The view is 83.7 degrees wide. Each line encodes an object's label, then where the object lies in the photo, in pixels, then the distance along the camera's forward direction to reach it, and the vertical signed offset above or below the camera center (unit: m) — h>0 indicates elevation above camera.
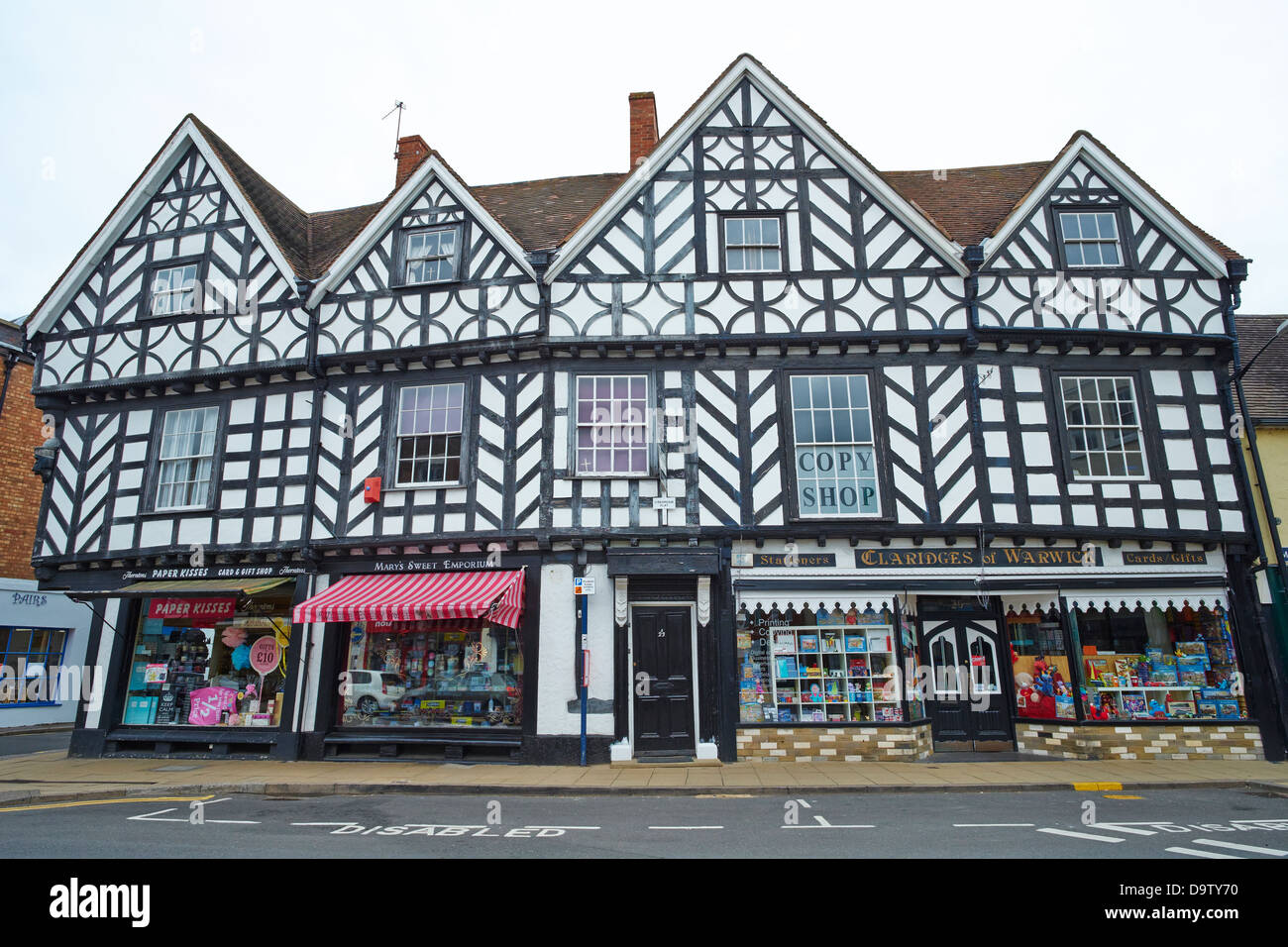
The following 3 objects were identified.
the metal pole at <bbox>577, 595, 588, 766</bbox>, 12.52 +0.22
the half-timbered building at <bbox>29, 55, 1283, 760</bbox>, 12.90 +3.35
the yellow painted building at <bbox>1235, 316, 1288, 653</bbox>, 13.10 +3.67
